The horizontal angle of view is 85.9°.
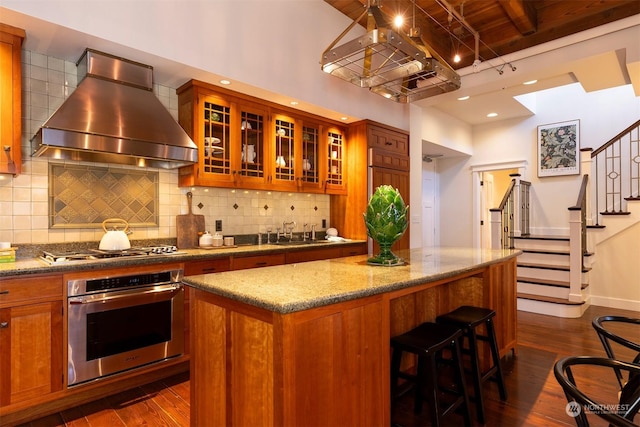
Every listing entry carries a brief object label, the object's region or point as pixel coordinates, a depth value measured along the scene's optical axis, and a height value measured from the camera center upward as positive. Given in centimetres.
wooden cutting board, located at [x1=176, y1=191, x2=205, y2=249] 332 -15
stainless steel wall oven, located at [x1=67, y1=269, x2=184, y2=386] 228 -78
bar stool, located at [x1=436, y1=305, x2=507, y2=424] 210 -84
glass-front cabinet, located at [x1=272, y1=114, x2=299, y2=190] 379 +69
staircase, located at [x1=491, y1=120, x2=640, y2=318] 446 -28
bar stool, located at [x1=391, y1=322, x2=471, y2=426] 172 -81
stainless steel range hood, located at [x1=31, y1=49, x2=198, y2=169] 235 +68
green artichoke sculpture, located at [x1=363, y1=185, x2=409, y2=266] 203 -3
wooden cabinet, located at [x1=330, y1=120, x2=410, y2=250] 439 +56
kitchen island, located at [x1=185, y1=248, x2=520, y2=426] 126 -54
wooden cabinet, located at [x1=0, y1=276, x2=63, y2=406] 203 -76
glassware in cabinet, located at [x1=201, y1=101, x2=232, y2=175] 320 +72
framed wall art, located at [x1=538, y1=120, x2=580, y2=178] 575 +109
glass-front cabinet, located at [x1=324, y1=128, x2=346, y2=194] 436 +68
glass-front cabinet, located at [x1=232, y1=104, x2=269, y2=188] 345 +68
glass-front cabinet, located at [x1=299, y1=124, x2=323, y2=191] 411 +66
